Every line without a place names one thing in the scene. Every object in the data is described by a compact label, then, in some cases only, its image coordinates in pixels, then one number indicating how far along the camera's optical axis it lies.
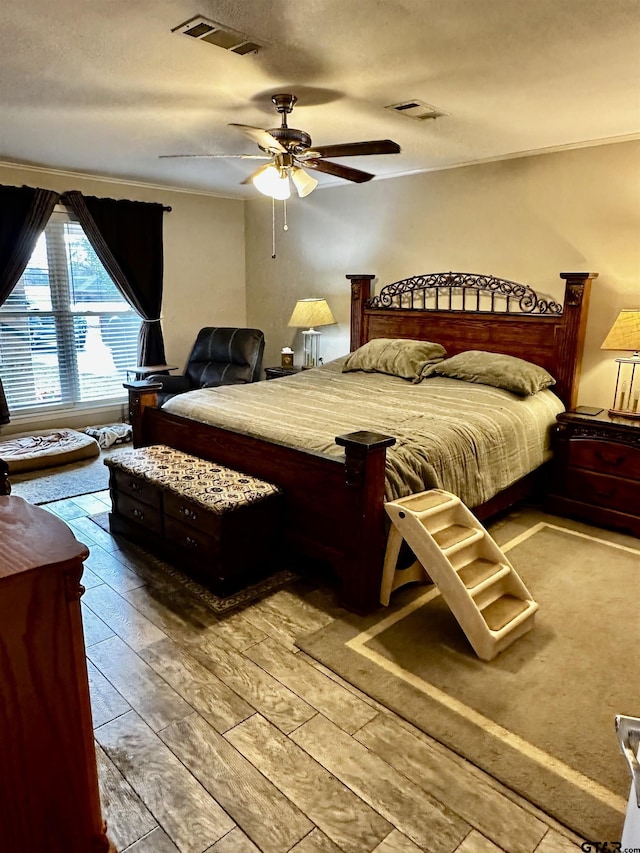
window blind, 5.04
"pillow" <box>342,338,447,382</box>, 4.29
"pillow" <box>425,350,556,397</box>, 3.74
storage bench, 2.66
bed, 2.55
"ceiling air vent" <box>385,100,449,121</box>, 2.99
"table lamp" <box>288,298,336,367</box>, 5.29
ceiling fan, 2.79
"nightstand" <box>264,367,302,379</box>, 5.44
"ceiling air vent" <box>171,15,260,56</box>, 2.06
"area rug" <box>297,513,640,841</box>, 1.72
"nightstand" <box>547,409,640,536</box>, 3.40
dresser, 1.11
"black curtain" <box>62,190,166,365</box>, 5.14
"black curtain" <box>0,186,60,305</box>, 4.62
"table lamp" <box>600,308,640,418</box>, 3.41
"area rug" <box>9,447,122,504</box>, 4.04
